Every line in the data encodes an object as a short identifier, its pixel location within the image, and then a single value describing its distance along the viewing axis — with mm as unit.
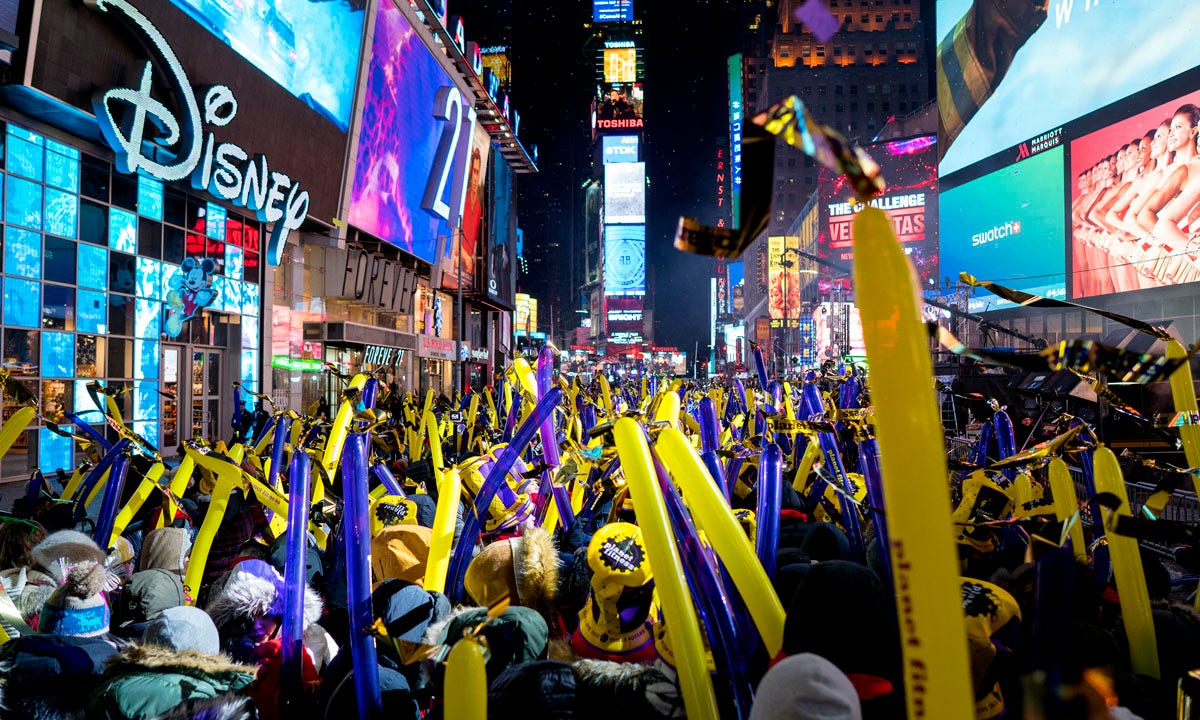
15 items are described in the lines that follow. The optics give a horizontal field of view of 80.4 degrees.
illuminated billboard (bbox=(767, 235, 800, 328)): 76938
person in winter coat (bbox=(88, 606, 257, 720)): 1908
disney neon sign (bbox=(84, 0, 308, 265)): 12508
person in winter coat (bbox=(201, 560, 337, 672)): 2660
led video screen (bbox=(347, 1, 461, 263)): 24891
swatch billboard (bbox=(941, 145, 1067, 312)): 27703
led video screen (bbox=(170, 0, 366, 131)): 16266
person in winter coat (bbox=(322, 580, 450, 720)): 2143
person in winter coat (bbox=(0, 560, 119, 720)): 2174
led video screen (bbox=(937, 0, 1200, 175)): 21453
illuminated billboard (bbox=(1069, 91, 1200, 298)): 20391
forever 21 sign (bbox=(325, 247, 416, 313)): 24250
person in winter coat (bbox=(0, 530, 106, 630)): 3027
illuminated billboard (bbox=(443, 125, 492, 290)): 37500
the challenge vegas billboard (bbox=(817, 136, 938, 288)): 62781
